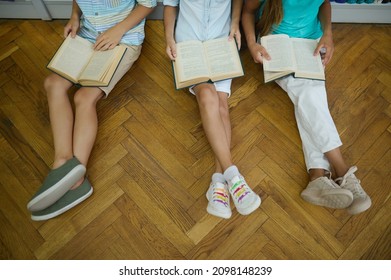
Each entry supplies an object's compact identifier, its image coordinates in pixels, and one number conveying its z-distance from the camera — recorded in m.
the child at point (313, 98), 0.89
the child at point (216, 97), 0.90
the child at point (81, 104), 0.88
